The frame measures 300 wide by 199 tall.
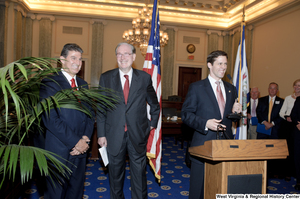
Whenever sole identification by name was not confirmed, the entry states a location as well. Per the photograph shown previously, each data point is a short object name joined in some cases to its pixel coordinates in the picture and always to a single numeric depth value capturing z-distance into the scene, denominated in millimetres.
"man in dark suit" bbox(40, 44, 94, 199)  1868
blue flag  3482
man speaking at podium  2006
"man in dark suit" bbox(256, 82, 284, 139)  4383
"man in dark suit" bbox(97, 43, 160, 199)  2260
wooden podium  1491
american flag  3207
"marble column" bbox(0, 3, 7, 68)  8375
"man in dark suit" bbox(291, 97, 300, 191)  3715
